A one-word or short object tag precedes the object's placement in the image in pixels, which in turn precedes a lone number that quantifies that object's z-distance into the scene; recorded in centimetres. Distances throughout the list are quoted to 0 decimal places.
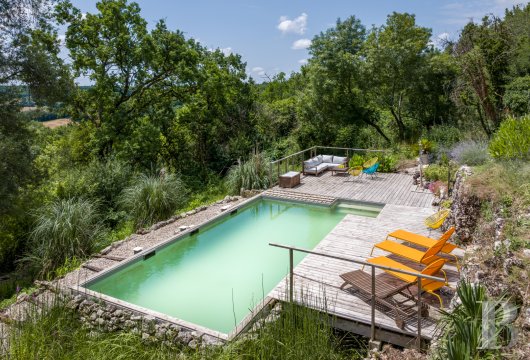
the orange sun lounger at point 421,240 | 550
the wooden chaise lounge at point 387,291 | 442
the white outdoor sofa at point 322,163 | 1309
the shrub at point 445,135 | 1319
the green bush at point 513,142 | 652
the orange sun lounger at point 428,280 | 460
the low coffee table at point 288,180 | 1143
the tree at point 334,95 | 1527
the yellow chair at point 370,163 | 1244
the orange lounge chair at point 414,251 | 507
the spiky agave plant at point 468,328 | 288
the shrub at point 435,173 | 1040
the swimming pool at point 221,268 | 574
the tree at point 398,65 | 1444
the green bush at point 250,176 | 1164
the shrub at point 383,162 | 1299
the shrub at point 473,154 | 849
